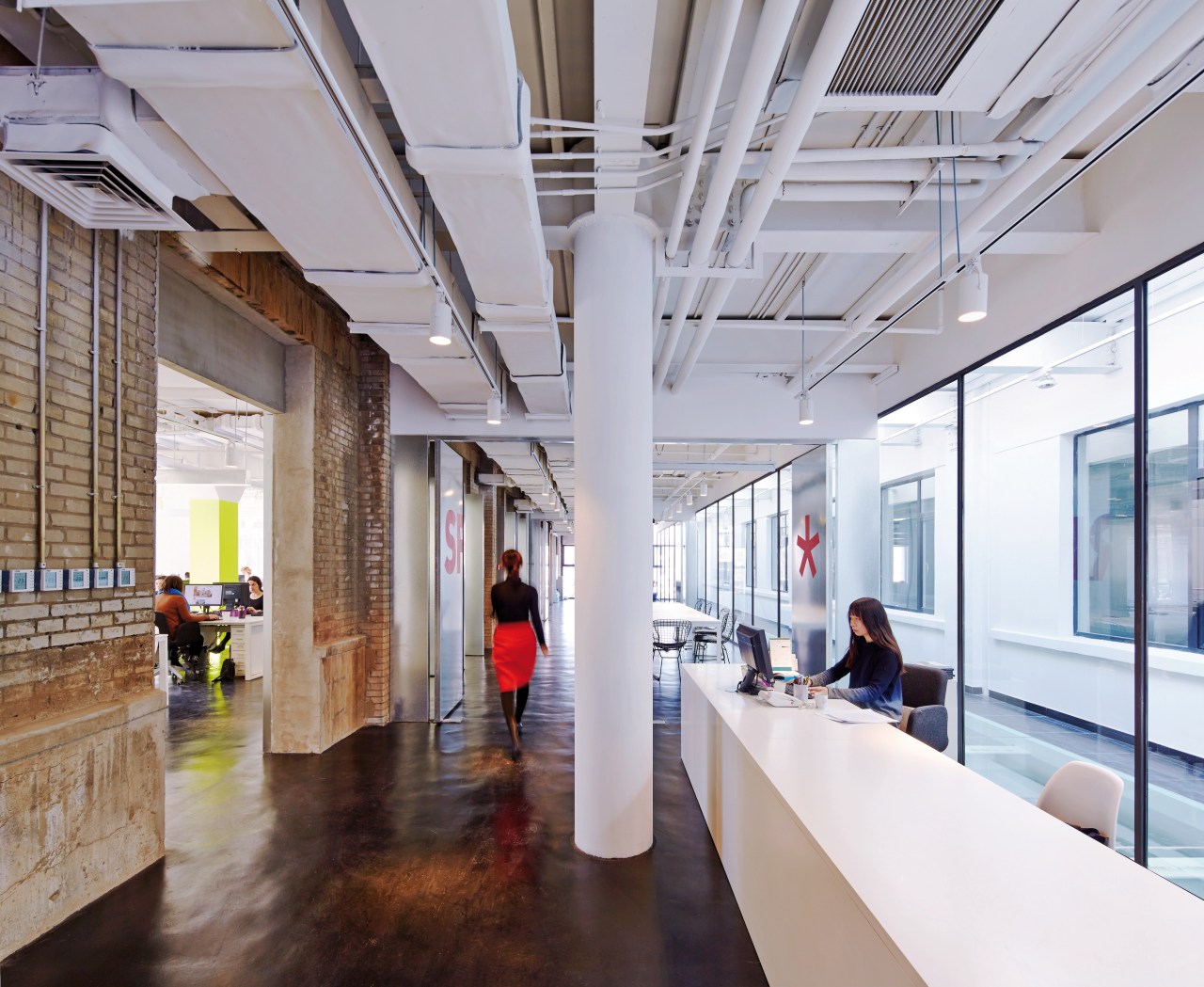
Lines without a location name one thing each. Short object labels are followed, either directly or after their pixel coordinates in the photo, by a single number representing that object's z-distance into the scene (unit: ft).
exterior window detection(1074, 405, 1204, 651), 10.97
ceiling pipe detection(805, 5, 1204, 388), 7.27
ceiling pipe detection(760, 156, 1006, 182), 11.23
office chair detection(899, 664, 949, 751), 13.52
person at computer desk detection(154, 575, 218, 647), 29.40
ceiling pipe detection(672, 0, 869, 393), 6.80
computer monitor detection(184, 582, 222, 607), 36.68
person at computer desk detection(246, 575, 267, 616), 34.24
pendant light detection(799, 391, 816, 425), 19.70
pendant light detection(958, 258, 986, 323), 11.21
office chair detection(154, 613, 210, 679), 29.09
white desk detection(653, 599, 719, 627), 33.22
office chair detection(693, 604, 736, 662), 31.99
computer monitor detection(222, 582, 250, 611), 36.58
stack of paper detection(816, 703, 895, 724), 12.00
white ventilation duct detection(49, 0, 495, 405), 6.64
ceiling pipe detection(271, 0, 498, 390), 6.47
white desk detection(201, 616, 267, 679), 31.22
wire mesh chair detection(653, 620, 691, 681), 30.55
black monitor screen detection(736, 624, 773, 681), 13.73
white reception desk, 4.89
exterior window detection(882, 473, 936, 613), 20.43
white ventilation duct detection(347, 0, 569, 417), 6.59
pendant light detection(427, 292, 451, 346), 12.46
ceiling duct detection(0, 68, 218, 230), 8.41
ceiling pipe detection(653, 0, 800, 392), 6.87
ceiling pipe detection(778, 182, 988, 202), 11.98
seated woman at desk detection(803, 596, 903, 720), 13.71
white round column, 12.54
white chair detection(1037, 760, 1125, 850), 8.47
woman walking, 19.16
